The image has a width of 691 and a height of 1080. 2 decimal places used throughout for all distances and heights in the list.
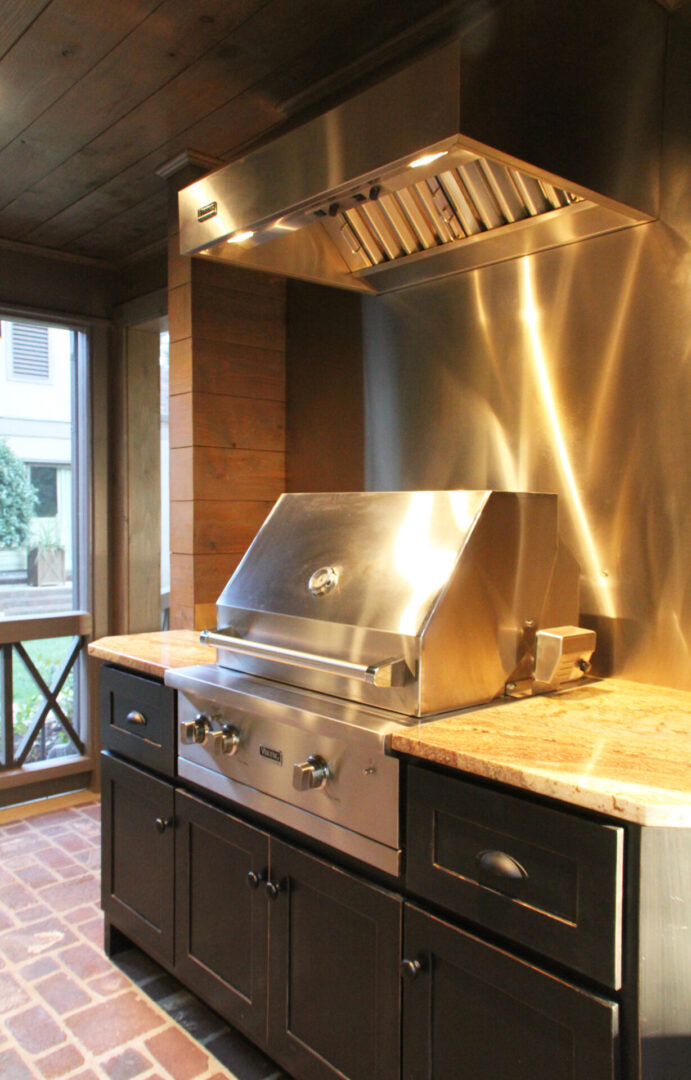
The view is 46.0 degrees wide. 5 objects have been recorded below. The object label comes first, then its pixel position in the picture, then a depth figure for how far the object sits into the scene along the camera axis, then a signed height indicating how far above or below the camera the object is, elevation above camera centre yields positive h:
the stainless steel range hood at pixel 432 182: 1.37 +0.71
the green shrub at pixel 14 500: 3.43 +0.09
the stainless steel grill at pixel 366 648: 1.52 -0.26
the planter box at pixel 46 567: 3.55 -0.20
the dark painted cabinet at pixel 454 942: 1.11 -0.71
